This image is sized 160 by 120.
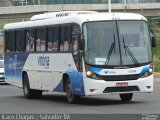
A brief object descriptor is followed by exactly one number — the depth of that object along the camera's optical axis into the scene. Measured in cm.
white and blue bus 2027
